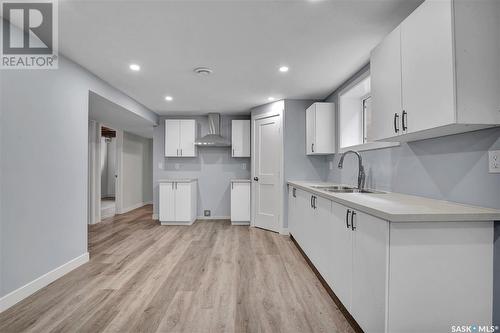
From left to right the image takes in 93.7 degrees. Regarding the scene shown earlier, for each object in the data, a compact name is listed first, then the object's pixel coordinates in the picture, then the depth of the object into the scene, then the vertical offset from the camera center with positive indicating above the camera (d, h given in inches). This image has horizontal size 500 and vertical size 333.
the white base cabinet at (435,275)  46.9 -21.8
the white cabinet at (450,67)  47.1 +21.4
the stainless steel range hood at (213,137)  188.9 +24.2
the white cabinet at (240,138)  194.9 +23.8
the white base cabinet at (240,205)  185.9 -30.5
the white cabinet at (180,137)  198.2 +24.9
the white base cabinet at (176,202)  182.4 -27.7
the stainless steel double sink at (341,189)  97.5 -10.0
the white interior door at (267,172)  164.9 -4.0
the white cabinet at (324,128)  138.9 +23.0
